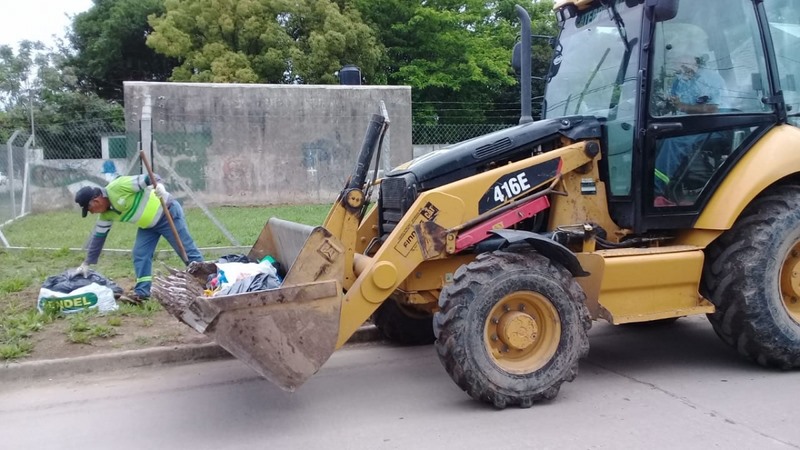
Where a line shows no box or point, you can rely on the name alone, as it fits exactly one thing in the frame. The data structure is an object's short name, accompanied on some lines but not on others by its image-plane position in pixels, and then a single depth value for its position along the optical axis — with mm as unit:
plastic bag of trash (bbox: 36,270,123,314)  6598
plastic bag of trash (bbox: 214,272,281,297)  4625
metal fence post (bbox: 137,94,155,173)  9242
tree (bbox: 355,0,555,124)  28125
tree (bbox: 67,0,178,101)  36344
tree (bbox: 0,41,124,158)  19047
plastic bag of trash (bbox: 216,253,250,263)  6067
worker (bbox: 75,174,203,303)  6898
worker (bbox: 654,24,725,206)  5199
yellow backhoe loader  4520
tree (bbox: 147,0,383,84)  27531
